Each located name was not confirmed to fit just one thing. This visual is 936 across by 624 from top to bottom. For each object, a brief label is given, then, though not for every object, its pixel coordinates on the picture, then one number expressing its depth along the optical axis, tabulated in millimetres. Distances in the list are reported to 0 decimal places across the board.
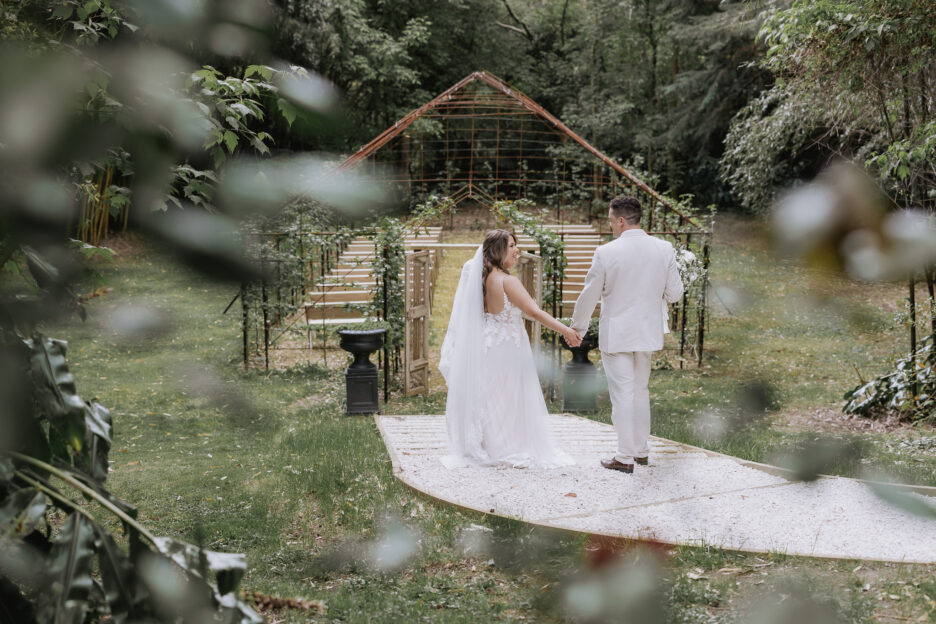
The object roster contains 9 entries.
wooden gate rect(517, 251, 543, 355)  8414
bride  5387
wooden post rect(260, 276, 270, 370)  9214
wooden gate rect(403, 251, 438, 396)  8367
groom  4512
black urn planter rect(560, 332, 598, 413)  7508
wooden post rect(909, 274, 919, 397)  6609
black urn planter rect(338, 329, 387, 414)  7641
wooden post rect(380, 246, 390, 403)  8477
